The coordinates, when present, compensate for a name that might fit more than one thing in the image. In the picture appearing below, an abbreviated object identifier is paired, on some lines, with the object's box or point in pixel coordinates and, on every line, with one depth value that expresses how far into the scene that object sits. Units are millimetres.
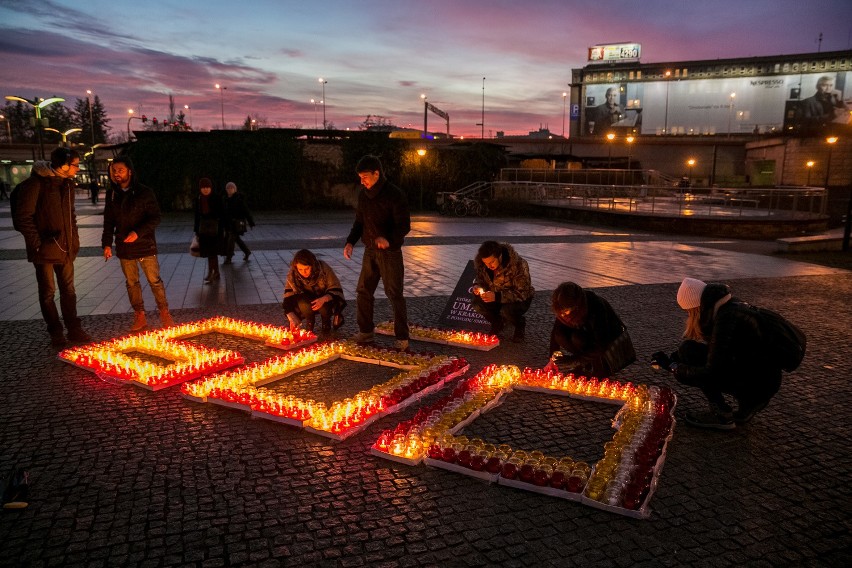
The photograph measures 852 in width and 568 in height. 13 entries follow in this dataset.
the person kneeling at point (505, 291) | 6938
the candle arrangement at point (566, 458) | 3613
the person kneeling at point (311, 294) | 7211
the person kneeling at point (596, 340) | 5363
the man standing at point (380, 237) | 6344
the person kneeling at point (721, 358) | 4223
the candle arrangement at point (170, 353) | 5641
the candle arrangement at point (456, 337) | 6895
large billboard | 73375
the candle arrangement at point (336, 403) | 4629
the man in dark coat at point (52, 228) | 6445
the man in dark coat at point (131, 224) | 6969
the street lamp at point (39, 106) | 27527
